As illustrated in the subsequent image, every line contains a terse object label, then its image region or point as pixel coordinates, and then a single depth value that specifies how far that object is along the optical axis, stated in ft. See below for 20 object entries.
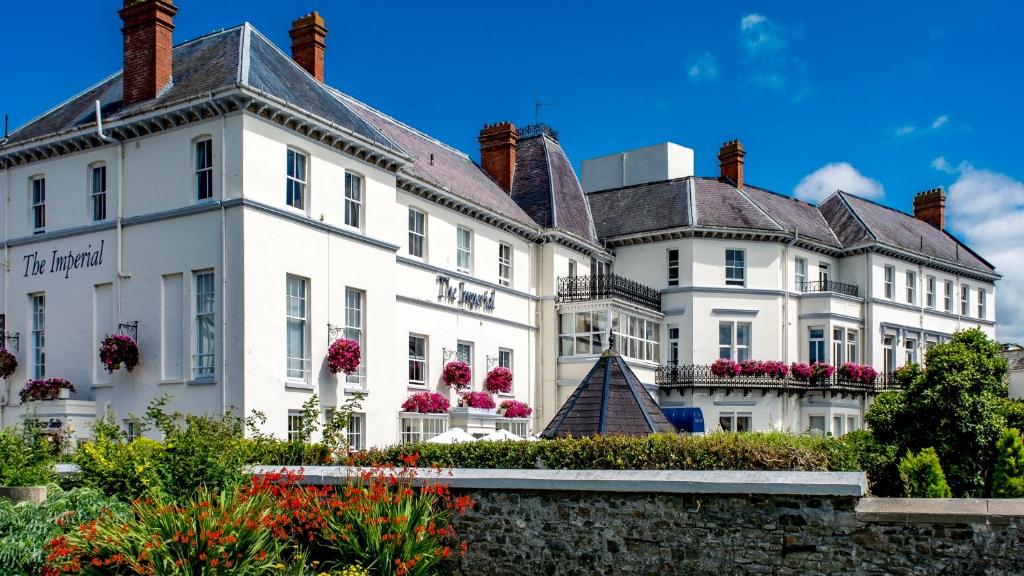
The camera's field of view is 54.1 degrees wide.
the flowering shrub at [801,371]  138.51
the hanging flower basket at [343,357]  84.02
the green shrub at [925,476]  53.98
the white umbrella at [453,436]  77.17
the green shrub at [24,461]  51.93
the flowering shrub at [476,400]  106.63
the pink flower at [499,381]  111.65
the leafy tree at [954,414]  64.54
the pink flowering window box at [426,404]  97.66
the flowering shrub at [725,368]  135.54
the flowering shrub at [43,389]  83.10
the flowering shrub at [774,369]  136.77
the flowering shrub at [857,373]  142.10
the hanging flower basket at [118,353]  79.87
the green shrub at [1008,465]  55.77
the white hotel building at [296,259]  79.71
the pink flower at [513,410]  112.68
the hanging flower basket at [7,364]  87.51
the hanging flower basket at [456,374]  104.88
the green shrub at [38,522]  40.91
